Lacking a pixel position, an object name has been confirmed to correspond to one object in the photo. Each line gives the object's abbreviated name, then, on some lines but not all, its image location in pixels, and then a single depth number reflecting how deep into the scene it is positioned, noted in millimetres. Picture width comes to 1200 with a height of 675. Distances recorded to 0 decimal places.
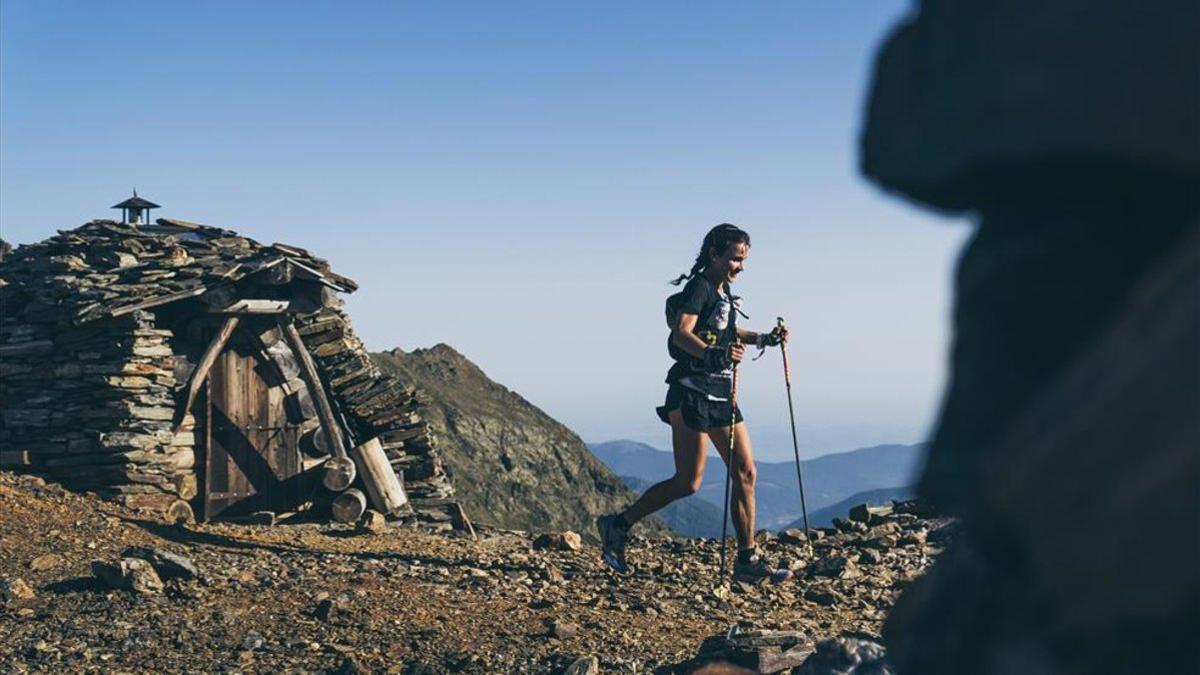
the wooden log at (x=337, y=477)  16984
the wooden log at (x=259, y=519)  16031
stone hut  15836
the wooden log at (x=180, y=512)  15455
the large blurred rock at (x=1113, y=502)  2141
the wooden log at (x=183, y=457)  16312
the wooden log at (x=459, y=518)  16547
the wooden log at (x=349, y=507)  16672
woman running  9844
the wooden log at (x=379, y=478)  17031
